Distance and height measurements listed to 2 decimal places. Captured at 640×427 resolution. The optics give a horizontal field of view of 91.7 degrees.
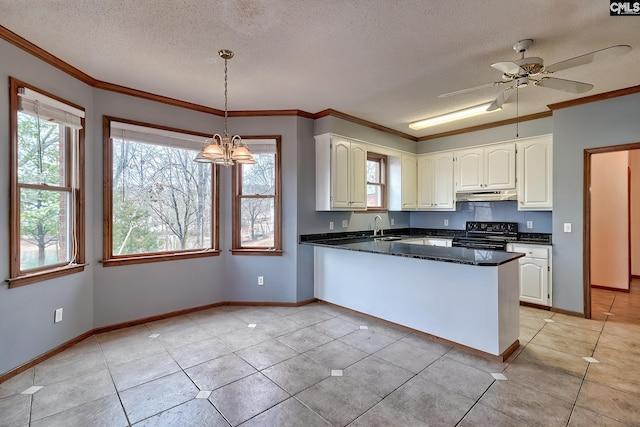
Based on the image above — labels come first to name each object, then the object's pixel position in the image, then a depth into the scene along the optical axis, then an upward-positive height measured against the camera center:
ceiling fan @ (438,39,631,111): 2.05 +1.05
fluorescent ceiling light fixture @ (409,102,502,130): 3.77 +1.25
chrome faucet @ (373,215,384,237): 5.27 -0.26
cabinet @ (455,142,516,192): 4.59 +0.69
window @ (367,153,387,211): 5.32 +0.54
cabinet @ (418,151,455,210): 5.29 +0.54
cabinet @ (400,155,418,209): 5.44 +0.56
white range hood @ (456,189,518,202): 4.58 +0.25
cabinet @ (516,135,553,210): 4.20 +0.54
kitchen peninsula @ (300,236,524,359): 2.72 -0.79
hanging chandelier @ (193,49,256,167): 2.51 +0.51
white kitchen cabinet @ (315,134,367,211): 4.23 +0.55
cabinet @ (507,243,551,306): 4.05 -0.83
